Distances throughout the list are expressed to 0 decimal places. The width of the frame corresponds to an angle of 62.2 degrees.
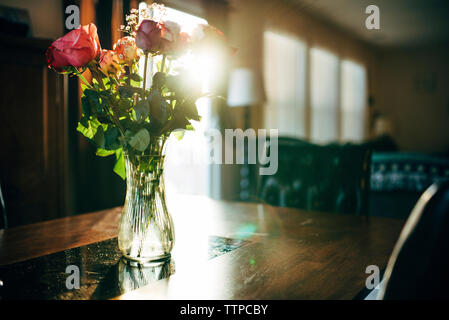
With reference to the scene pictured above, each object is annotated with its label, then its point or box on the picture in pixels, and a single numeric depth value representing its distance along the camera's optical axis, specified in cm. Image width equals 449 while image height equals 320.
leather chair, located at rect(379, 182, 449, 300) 42
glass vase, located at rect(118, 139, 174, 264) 83
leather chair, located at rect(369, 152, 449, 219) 370
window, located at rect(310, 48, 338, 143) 600
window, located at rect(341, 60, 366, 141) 727
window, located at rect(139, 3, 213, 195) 369
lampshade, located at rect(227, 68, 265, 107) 351
